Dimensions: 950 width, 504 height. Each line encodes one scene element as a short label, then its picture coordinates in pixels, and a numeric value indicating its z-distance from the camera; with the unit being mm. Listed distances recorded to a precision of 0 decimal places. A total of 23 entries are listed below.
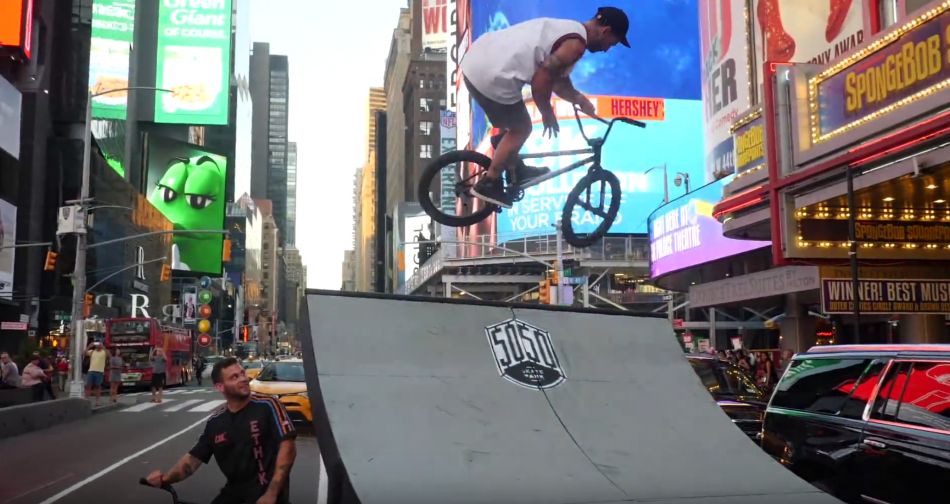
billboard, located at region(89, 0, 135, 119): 77438
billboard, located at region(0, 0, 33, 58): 37688
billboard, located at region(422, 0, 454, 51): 110394
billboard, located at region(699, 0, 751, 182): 24656
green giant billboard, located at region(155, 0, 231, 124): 84875
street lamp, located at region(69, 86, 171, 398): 25675
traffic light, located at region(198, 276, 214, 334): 37825
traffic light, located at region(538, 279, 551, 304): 31262
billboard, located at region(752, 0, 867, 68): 18098
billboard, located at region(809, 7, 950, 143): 11430
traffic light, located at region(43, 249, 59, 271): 27659
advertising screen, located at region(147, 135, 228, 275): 85812
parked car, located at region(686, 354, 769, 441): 9992
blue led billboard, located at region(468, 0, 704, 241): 56500
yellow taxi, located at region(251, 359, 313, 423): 15648
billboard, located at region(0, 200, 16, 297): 38344
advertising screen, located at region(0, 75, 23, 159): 38156
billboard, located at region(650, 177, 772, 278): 28953
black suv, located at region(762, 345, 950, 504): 5555
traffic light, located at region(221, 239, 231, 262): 36094
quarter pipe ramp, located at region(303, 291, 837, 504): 3979
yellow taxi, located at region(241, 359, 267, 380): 35953
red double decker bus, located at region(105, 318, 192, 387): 37719
